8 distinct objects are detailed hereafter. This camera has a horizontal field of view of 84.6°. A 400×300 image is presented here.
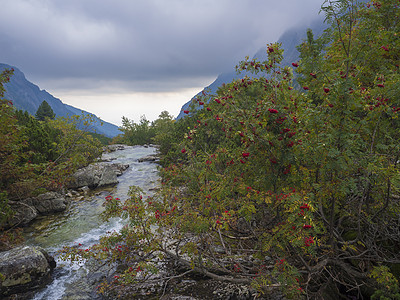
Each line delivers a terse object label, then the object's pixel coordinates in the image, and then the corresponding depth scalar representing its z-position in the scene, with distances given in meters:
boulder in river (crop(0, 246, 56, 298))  6.87
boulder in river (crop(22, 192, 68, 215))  13.03
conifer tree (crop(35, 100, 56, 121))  58.69
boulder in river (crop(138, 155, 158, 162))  31.40
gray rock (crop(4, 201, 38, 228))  10.80
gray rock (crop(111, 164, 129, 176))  23.55
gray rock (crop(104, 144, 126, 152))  45.74
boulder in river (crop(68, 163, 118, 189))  18.41
